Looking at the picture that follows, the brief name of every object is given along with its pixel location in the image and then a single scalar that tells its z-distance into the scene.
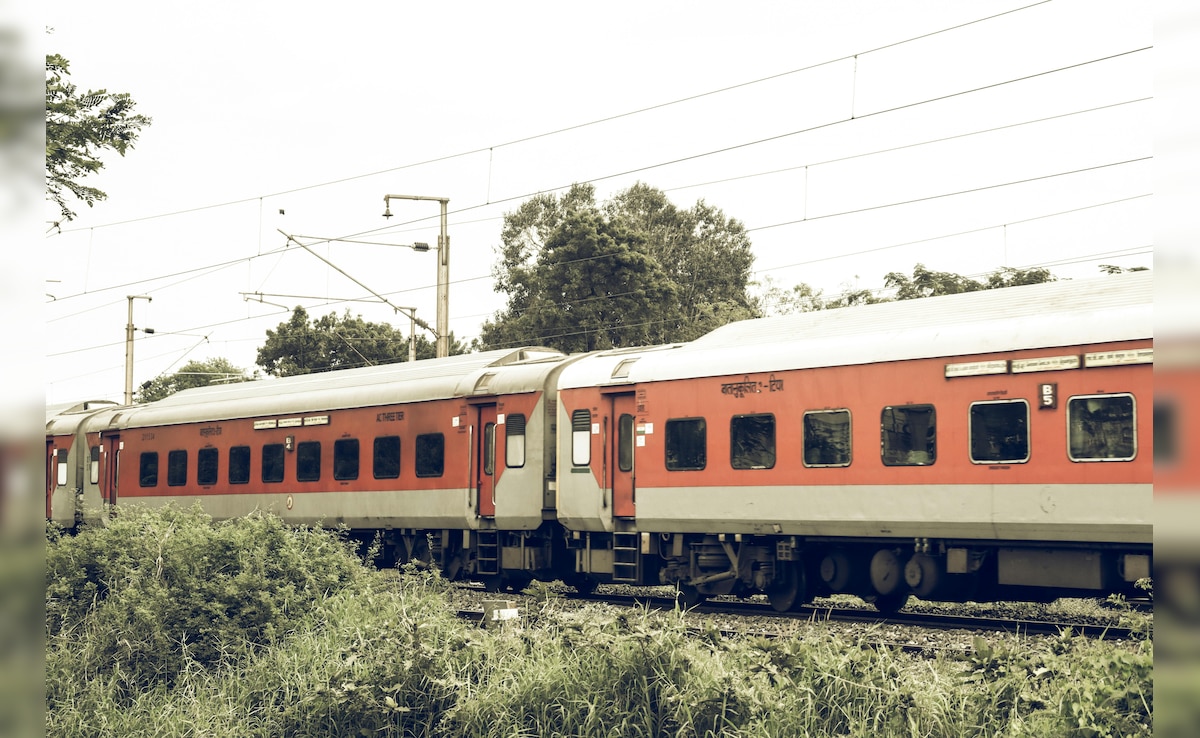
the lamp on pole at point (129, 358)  47.78
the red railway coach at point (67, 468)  29.53
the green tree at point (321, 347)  62.84
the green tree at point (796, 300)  49.38
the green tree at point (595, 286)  47.59
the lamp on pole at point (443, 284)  27.64
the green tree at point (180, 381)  71.59
